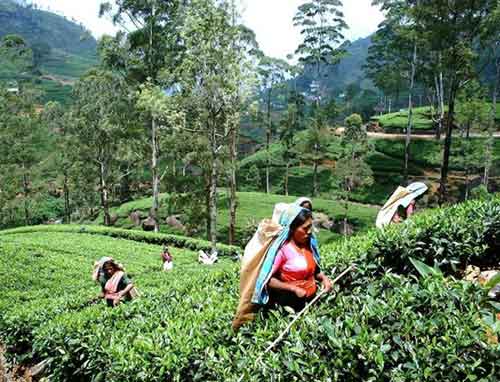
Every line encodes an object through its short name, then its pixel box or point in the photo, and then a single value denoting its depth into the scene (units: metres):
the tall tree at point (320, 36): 36.88
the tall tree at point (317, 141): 34.91
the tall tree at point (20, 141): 31.86
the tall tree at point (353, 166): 25.30
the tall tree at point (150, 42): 22.80
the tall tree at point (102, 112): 26.09
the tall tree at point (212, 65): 15.71
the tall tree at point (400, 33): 20.83
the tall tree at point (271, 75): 34.91
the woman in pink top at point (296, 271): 3.61
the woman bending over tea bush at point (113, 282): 6.51
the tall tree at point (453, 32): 16.81
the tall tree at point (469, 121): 28.91
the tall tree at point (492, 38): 17.12
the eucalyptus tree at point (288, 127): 36.66
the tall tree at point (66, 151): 29.75
